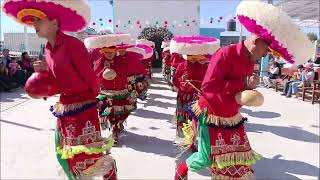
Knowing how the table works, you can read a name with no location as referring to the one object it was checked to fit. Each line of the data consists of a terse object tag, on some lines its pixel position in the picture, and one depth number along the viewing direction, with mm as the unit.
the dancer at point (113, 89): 3381
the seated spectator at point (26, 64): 7764
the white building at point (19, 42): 13175
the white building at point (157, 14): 19479
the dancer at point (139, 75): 3701
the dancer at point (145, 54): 4968
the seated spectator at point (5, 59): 6977
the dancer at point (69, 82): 1776
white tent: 12818
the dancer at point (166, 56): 6711
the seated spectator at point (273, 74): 8316
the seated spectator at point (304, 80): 6552
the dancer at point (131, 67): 3585
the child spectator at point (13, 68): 7155
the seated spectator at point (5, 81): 6817
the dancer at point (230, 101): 1717
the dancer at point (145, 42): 6241
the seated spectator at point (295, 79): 6928
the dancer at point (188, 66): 2988
